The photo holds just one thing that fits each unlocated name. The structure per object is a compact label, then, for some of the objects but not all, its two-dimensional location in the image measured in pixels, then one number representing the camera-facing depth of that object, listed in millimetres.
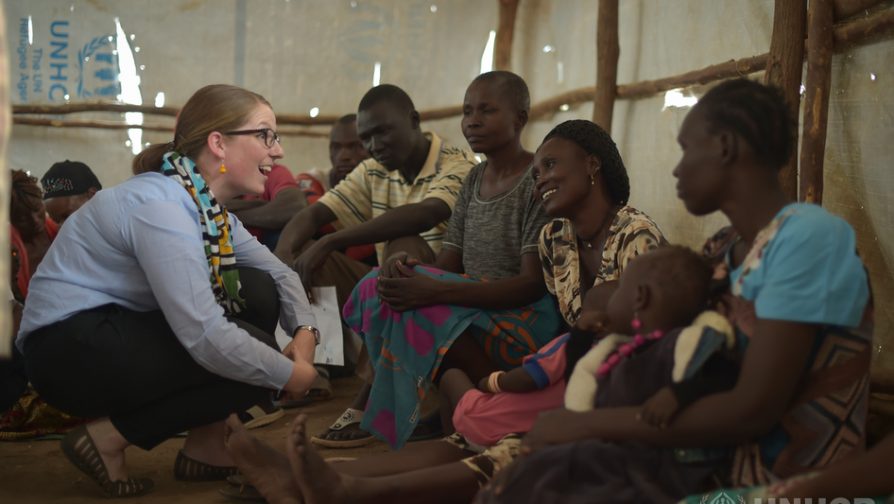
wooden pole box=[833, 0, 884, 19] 2811
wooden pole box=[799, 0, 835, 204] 2883
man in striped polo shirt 3797
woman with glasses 2582
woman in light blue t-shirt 1642
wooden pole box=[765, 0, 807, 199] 2971
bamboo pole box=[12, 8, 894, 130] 2779
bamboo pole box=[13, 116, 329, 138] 6312
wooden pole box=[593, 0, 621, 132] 4598
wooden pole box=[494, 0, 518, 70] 6086
